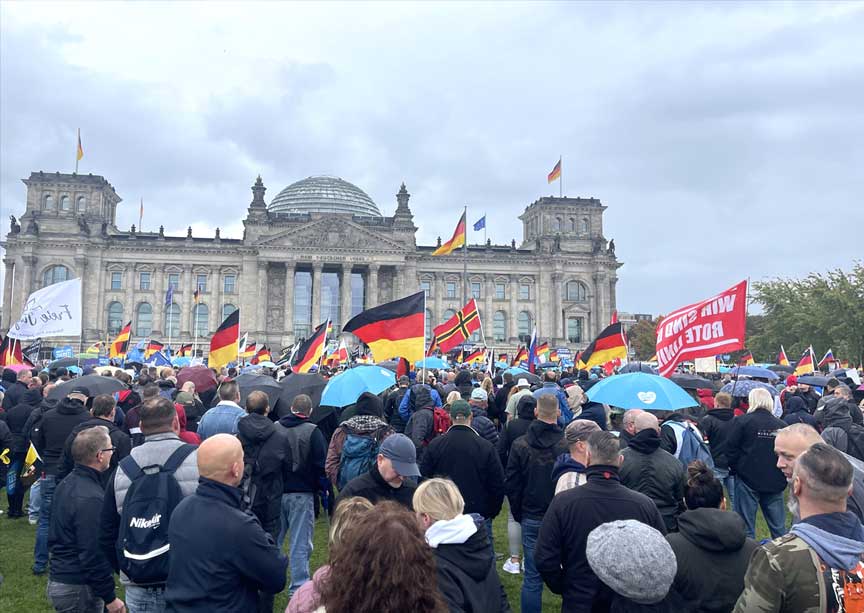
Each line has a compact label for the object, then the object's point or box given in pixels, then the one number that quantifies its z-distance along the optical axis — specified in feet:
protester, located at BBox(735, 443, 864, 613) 9.95
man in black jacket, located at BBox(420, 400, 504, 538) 21.72
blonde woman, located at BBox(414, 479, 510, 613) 11.96
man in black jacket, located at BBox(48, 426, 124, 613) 16.34
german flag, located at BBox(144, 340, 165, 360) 108.27
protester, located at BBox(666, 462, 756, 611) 13.21
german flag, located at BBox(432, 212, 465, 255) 125.70
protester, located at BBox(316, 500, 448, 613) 8.56
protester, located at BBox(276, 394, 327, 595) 24.06
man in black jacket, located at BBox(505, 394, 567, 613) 22.43
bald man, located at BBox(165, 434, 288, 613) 12.28
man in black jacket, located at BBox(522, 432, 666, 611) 14.46
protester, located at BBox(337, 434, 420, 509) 17.02
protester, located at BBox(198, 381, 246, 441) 26.16
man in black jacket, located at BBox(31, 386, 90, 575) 26.61
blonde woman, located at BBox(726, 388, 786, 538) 26.30
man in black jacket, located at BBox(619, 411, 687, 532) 18.63
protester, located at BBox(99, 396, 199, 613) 14.62
